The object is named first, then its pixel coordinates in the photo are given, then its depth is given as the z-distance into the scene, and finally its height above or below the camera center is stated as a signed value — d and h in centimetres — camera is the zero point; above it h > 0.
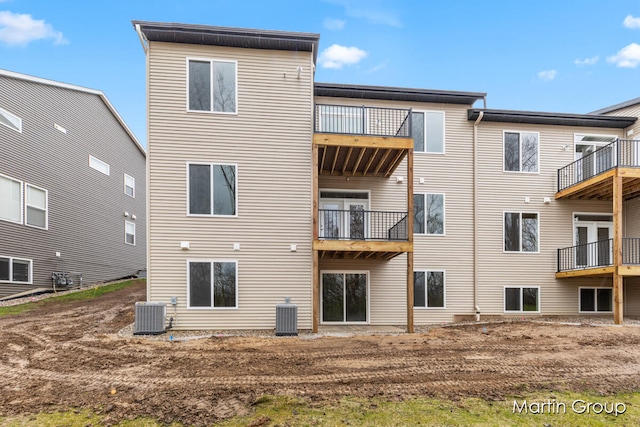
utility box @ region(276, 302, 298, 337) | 976 -247
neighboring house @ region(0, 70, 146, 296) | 1393 +207
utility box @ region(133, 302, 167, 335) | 959 -240
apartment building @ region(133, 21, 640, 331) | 1041 +111
